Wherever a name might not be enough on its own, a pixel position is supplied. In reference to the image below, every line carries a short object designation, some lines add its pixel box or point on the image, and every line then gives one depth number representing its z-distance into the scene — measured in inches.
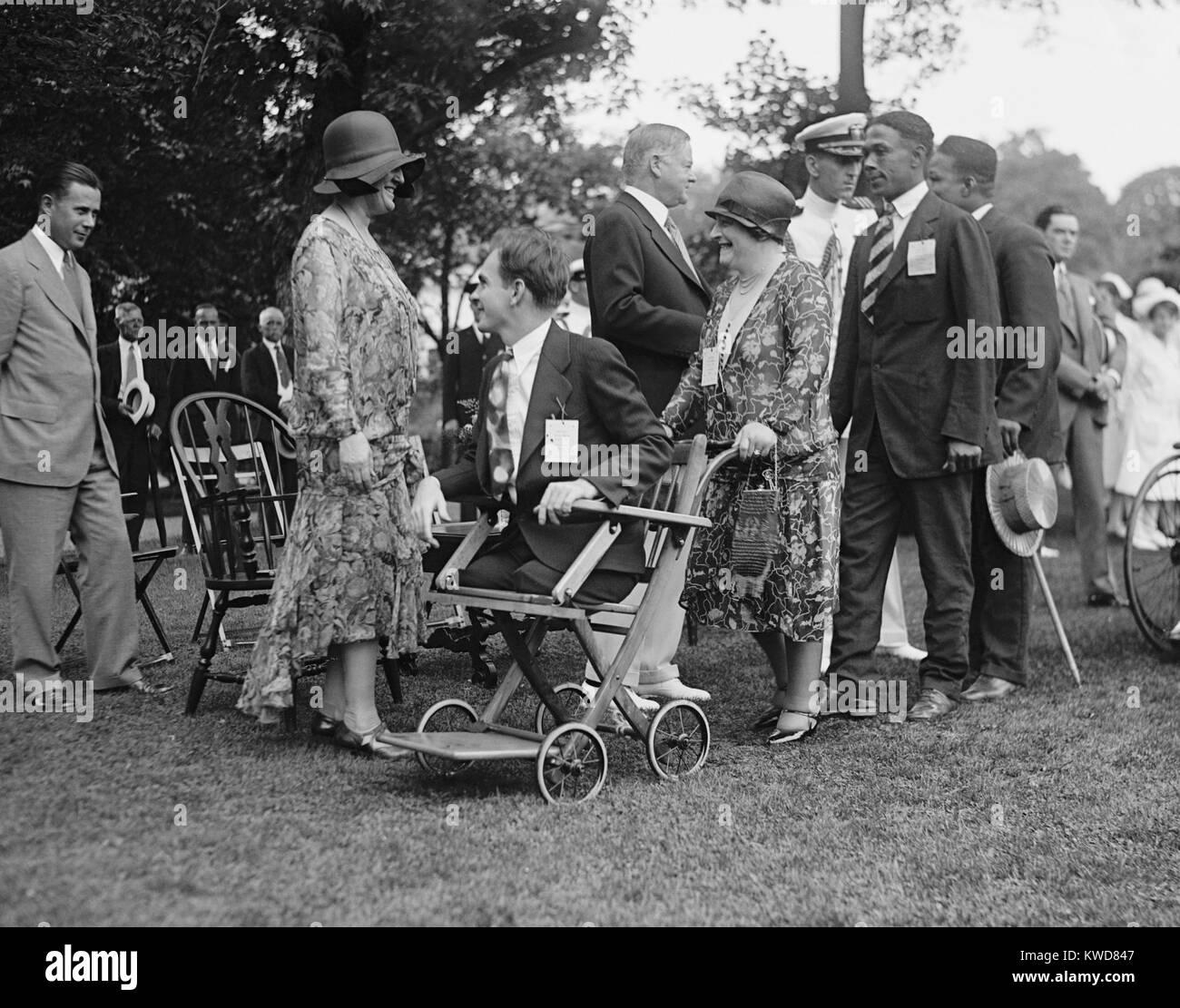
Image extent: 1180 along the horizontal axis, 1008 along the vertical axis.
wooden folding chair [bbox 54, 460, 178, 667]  240.7
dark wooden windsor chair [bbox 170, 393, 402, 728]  203.6
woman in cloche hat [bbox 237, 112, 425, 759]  178.7
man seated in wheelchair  167.9
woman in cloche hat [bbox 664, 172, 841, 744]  197.0
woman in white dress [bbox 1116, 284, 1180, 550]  440.1
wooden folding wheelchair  161.9
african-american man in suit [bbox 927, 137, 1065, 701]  237.5
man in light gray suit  213.9
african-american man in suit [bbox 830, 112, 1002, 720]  218.8
